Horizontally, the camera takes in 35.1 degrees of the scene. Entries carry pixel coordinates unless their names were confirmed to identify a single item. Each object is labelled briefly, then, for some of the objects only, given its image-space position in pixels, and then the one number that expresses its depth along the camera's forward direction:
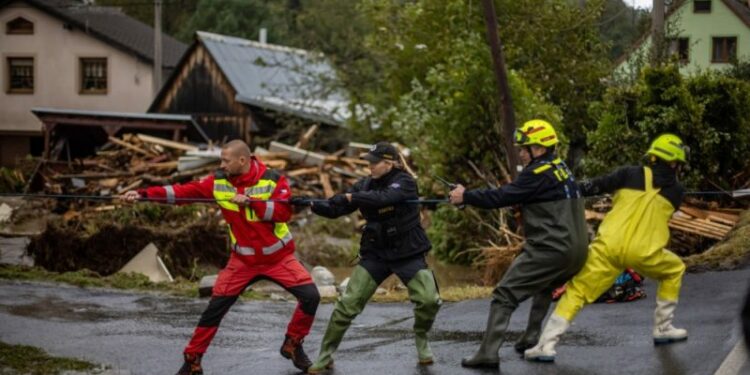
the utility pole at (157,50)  43.91
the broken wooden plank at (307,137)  34.12
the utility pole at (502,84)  18.75
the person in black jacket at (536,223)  8.70
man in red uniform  9.00
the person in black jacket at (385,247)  9.01
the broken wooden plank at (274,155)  30.24
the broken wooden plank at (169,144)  30.86
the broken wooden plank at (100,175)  29.69
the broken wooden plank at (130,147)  31.02
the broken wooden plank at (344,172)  30.11
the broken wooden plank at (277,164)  29.58
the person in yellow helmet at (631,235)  8.88
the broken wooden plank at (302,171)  29.38
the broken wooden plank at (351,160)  30.75
